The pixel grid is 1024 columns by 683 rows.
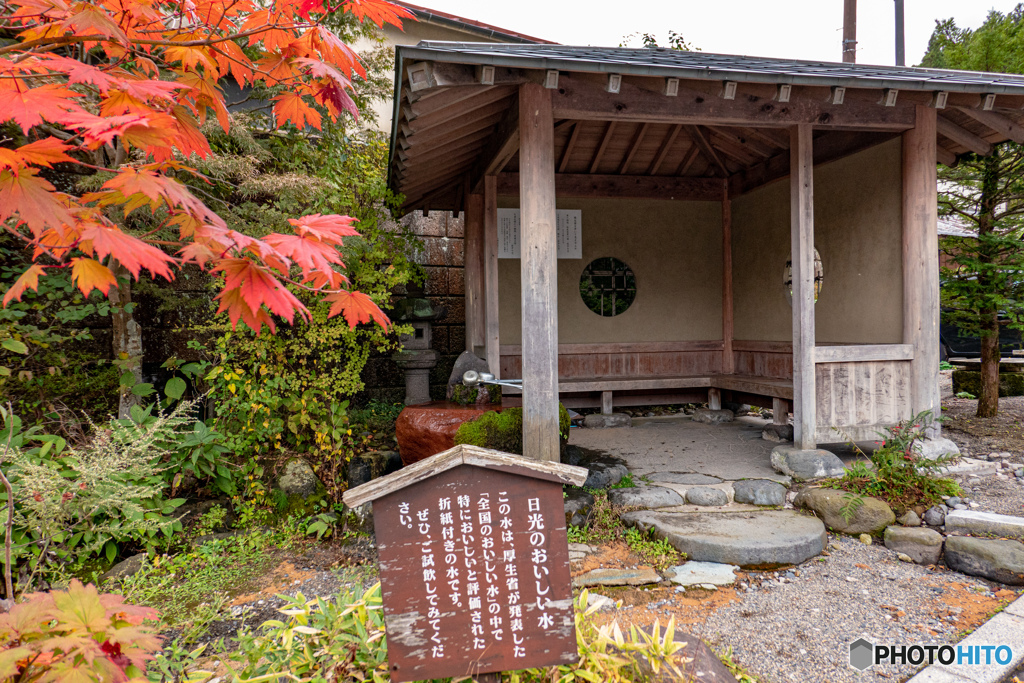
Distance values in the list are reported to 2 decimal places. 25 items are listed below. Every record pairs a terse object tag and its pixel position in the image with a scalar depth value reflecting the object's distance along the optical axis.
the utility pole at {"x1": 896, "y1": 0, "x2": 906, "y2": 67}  13.13
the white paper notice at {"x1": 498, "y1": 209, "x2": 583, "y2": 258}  7.71
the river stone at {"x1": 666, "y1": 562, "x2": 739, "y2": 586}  3.56
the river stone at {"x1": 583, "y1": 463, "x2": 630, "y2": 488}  4.88
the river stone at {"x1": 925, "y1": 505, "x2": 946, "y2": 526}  4.11
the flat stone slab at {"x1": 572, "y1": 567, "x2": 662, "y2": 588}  3.52
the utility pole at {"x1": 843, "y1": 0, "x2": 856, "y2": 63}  10.95
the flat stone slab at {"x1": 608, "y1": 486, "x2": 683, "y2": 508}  4.56
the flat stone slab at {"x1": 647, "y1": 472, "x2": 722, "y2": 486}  4.91
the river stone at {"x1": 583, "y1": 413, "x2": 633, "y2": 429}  7.59
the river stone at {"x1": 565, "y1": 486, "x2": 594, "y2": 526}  4.31
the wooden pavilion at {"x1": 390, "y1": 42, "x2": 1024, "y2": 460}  4.45
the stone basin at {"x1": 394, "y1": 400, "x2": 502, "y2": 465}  4.85
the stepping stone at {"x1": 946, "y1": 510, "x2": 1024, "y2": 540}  3.82
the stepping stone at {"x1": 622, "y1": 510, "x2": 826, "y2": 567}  3.75
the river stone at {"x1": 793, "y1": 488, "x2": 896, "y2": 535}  4.17
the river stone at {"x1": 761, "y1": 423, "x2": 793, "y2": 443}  6.36
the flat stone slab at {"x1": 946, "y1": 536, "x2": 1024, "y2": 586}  3.48
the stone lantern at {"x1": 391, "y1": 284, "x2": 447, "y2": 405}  6.41
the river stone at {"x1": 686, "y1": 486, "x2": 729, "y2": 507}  4.60
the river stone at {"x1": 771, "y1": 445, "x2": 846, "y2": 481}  5.02
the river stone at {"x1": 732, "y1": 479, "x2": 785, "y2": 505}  4.61
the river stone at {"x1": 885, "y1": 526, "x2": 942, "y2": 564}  3.82
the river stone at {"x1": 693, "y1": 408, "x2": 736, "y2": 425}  7.70
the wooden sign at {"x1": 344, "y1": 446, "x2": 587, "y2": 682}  1.93
